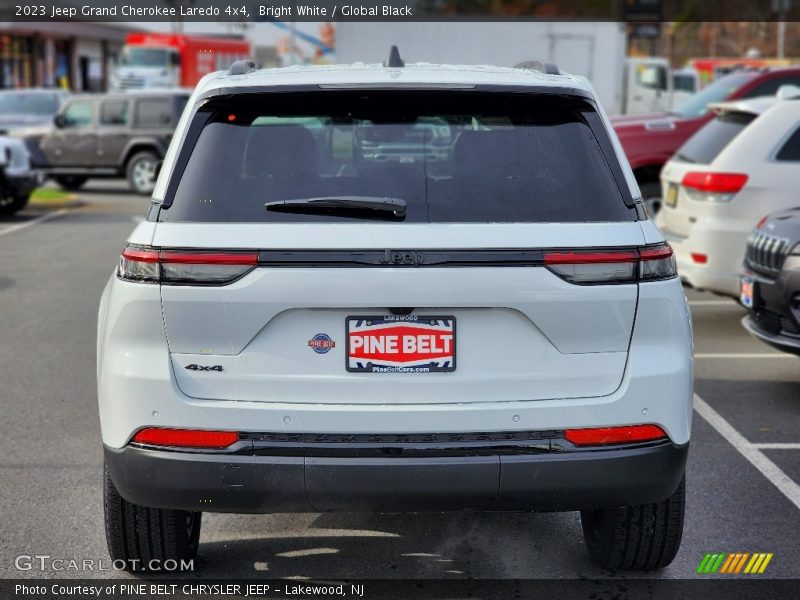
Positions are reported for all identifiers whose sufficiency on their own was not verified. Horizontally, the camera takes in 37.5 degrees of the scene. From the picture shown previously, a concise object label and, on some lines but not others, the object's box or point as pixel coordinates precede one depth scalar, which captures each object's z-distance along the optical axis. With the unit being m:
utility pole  40.03
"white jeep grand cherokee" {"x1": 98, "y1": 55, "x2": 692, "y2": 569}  3.48
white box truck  24.73
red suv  13.05
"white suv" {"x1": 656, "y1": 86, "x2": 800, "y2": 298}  8.90
